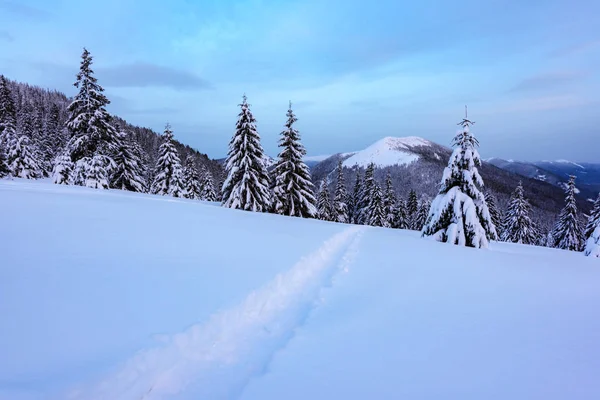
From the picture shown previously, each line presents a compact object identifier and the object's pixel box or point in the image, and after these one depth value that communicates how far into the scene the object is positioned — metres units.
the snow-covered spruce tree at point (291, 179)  25.44
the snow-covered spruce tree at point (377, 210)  37.19
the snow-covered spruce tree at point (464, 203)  14.84
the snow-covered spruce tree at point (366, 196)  38.69
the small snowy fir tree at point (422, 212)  40.25
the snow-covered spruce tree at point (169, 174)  34.41
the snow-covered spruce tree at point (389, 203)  39.53
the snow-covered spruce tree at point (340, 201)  38.91
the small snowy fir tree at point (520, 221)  32.50
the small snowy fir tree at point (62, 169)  30.36
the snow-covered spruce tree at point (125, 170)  31.51
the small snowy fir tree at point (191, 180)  38.81
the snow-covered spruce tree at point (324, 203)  36.94
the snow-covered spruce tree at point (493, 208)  35.12
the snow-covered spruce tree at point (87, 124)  24.77
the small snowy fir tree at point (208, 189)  43.44
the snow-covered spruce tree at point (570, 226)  30.50
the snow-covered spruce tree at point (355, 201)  45.23
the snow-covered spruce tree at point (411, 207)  47.34
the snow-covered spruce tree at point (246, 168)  24.75
